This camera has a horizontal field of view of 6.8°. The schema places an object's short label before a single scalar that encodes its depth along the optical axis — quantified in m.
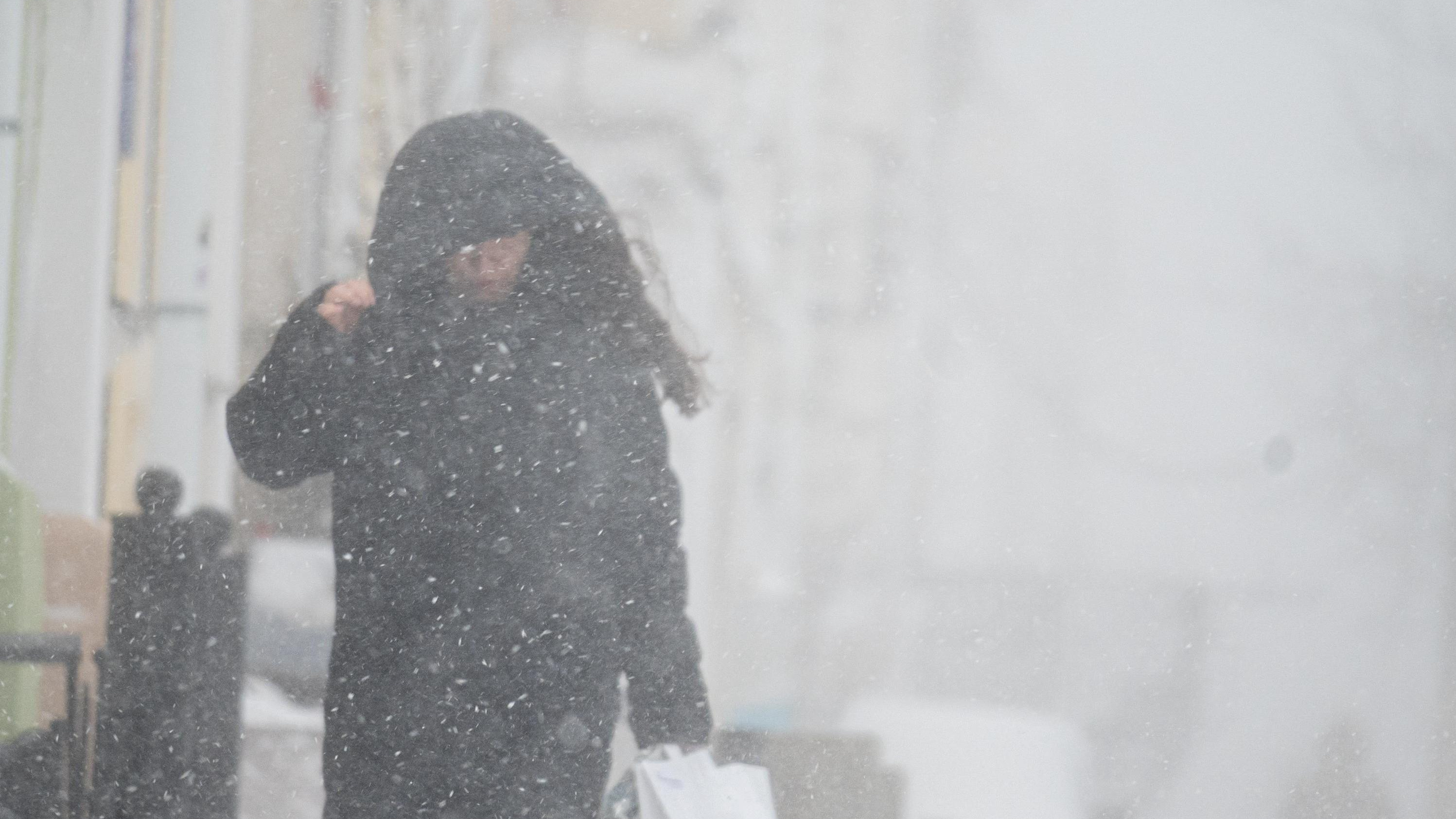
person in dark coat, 18.30
